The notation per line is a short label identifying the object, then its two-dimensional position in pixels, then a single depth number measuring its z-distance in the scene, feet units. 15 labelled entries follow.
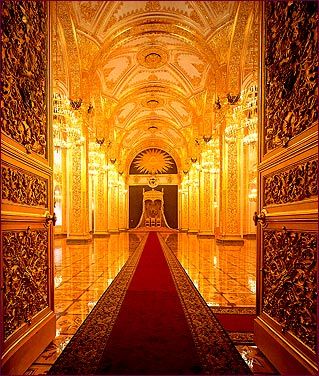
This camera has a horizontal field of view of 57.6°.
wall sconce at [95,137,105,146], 46.14
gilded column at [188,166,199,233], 56.44
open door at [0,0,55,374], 5.93
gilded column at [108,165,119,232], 57.09
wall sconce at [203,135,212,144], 43.61
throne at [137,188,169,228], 81.87
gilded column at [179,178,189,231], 71.72
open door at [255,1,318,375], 5.38
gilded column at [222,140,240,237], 31.81
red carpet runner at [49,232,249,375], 6.20
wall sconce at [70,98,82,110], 31.99
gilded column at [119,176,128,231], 74.64
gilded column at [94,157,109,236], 48.26
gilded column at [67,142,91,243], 33.35
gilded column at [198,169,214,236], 46.39
